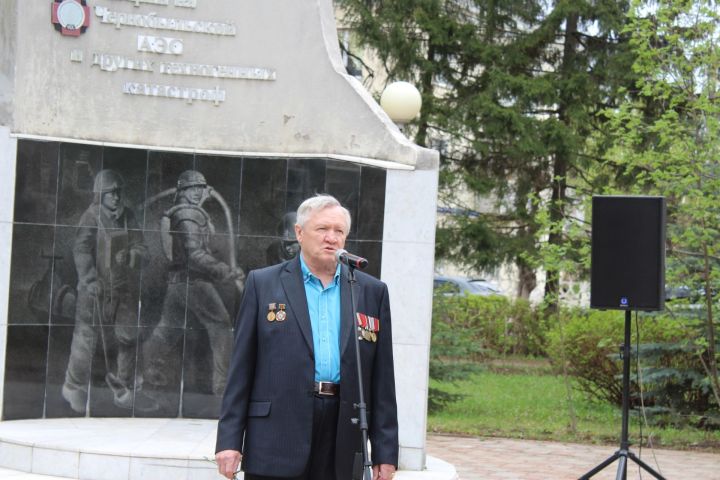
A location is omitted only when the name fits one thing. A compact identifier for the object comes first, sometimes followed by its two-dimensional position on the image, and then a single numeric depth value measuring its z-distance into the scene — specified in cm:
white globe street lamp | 948
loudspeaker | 741
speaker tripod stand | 687
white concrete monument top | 893
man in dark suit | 439
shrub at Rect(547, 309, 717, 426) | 1266
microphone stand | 420
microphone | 413
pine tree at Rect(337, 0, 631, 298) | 2202
